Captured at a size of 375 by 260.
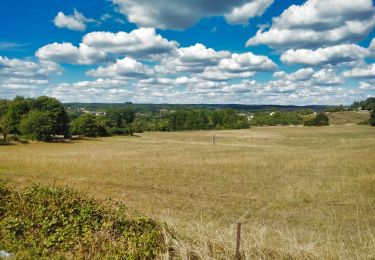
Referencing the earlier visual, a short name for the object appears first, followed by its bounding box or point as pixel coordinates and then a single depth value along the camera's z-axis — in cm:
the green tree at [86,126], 9875
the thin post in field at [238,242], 614
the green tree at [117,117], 12190
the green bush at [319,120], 13188
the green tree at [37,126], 7819
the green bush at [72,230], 693
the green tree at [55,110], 8681
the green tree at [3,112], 7112
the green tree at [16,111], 8412
